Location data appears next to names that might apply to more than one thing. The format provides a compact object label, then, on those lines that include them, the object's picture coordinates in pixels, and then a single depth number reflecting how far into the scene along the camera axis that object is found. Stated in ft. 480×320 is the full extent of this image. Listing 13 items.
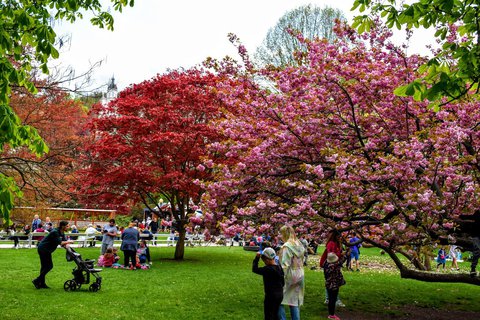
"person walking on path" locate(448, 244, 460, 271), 69.51
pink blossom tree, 27.61
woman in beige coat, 24.07
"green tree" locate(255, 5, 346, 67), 103.19
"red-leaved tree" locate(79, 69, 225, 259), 55.47
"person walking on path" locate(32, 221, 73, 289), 34.86
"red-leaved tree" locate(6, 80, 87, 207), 37.35
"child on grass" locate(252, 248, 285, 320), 22.65
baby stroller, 34.73
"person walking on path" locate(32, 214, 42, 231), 76.88
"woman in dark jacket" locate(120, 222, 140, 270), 47.85
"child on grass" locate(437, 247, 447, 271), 69.41
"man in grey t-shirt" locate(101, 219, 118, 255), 50.82
